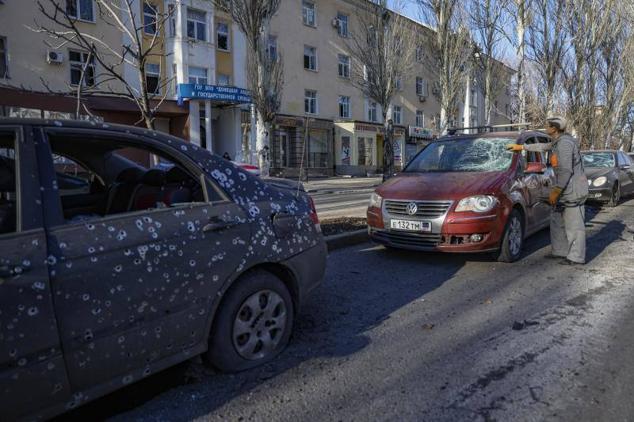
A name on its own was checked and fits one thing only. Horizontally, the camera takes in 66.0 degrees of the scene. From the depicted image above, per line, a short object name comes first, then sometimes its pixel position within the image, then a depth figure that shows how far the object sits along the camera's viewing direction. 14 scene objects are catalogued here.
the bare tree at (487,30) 24.53
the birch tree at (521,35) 23.73
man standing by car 6.11
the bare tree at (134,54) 5.27
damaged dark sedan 2.18
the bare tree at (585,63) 24.16
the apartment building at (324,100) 30.44
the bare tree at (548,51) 24.20
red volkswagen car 5.69
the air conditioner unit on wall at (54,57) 20.00
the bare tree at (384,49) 23.80
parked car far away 11.88
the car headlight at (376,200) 6.37
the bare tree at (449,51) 23.39
